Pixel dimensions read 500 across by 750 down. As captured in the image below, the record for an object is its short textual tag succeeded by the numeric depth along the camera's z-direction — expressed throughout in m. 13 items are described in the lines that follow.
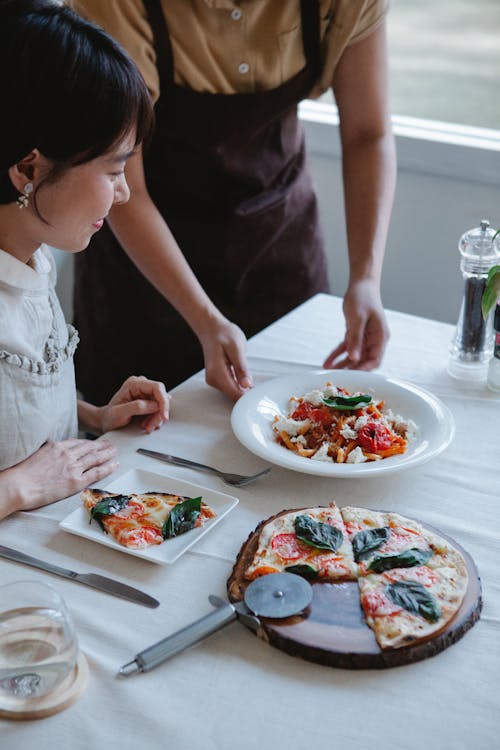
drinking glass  0.85
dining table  0.83
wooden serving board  0.90
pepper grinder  1.63
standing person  1.71
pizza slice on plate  1.11
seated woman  1.16
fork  1.28
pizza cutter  0.91
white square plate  1.09
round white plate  1.25
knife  1.01
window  3.08
